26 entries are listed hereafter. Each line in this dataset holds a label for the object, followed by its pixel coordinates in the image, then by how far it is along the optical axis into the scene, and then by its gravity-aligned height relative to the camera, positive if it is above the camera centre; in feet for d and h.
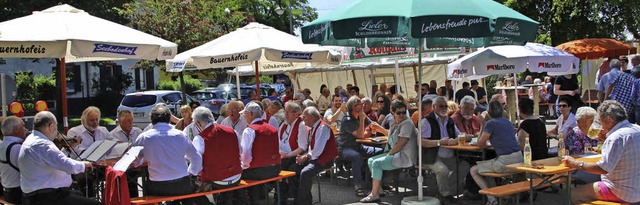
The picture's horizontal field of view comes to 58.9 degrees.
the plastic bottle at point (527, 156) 18.62 -2.49
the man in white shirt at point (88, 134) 22.68 -1.80
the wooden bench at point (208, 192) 18.47 -3.65
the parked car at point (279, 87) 105.99 -0.31
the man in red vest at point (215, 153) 19.40 -2.31
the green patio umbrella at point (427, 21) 18.65 +2.11
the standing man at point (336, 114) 30.73 -1.63
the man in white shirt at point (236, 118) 25.32 -1.43
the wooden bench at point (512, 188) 18.78 -3.68
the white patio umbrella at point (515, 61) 30.04 +1.09
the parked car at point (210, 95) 71.72 -1.14
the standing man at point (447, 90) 50.33 -0.70
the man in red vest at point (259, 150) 21.26 -2.42
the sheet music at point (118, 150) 21.40 -2.35
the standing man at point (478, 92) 46.33 -0.88
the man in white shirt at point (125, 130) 23.71 -1.74
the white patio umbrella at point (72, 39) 20.95 +1.94
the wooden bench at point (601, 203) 16.94 -3.72
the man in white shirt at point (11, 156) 17.92 -2.06
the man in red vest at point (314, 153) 23.36 -2.91
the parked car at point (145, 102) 61.46 -1.56
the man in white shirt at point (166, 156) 18.28 -2.23
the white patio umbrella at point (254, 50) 29.12 +1.88
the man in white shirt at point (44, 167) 17.03 -2.34
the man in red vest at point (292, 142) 24.62 -2.52
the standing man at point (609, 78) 31.12 +0.06
